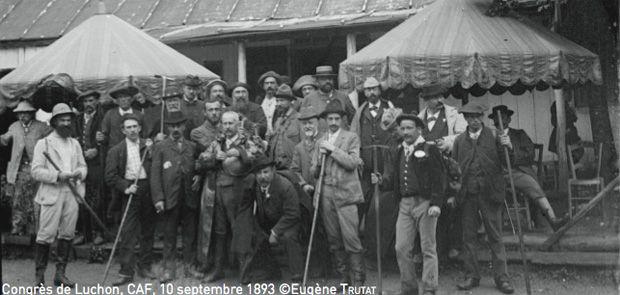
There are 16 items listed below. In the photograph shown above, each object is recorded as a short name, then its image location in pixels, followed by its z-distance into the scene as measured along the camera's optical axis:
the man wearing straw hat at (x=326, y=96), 8.96
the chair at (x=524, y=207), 9.37
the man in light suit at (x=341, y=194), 7.62
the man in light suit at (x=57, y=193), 8.02
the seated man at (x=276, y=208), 7.89
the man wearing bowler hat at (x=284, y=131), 8.71
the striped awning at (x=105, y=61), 10.14
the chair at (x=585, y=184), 9.67
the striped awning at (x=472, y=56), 8.35
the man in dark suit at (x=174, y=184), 8.33
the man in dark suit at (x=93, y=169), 9.75
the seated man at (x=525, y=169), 8.71
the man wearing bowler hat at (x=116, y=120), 9.39
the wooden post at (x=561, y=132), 11.48
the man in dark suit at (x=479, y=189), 7.53
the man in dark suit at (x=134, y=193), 8.36
